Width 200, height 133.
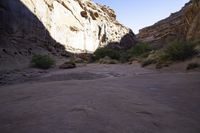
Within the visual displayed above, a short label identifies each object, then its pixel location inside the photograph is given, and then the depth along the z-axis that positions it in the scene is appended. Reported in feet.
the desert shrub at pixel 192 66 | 19.40
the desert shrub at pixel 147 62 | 27.53
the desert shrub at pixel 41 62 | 28.90
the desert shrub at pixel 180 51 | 24.13
